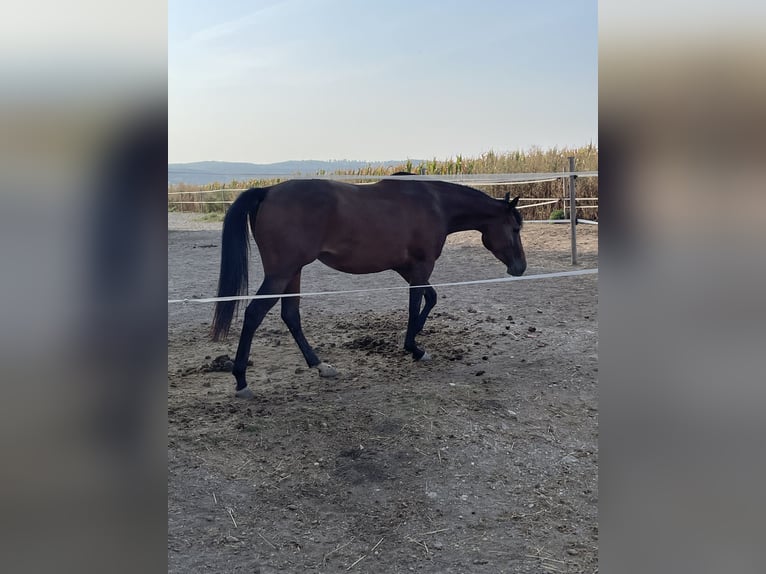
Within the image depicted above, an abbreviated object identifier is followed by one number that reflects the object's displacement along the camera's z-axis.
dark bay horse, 3.74
